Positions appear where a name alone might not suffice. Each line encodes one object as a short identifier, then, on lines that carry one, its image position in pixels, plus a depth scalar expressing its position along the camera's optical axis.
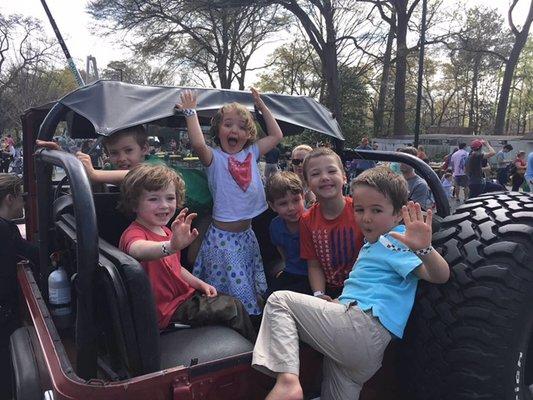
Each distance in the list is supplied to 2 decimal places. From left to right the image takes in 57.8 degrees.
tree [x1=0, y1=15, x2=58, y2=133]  36.97
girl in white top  3.02
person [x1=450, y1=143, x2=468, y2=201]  14.52
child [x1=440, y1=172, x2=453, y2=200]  13.96
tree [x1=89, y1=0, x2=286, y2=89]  24.89
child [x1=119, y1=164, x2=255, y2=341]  2.35
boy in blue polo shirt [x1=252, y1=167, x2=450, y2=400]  1.90
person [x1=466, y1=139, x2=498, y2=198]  12.27
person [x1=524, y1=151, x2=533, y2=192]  12.34
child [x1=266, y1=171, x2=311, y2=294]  3.04
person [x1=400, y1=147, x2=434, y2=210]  5.92
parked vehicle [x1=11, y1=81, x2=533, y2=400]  1.81
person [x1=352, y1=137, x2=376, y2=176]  8.35
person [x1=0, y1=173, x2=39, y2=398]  3.13
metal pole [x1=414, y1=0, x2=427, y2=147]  18.66
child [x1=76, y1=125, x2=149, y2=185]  3.06
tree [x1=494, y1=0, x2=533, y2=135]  29.46
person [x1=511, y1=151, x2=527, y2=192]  15.09
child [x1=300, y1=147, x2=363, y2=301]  2.72
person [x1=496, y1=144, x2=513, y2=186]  17.67
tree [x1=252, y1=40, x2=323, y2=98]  39.69
